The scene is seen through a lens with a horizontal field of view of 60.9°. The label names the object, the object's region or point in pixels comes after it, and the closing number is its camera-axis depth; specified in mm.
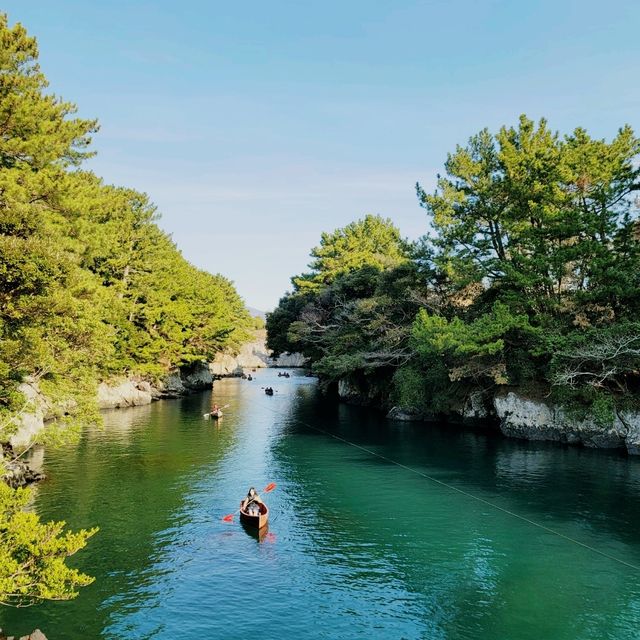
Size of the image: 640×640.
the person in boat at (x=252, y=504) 23016
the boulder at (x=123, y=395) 59344
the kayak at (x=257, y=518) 22484
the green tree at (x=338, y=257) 81125
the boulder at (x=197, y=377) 84962
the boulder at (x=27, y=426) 32531
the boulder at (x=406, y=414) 52484
